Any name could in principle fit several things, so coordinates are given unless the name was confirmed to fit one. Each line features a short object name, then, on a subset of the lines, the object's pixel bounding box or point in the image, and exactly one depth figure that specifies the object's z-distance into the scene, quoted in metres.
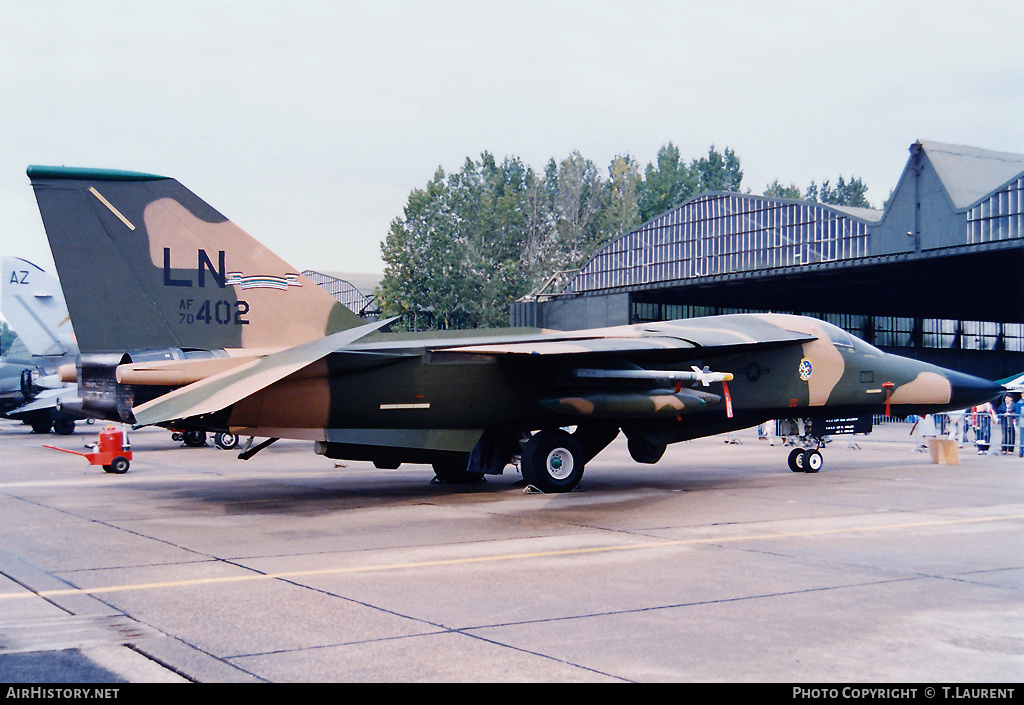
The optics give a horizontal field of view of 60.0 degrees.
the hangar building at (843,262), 26.77
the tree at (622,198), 63.69
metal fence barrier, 20.87
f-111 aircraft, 11.68
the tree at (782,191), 86.38
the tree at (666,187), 70.94
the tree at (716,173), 79.06
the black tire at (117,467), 16.58
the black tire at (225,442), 23.47
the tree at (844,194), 92.06
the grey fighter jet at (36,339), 31.33
